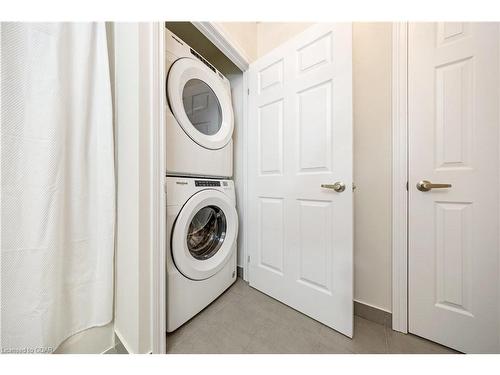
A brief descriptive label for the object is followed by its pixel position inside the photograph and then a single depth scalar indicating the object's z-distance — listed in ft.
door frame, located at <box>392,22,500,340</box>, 3.13
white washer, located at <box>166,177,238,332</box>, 3.01
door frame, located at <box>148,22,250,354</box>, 2.33
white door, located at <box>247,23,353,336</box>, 3.03
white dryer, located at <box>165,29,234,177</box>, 3.07
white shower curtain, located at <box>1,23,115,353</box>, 1.95
